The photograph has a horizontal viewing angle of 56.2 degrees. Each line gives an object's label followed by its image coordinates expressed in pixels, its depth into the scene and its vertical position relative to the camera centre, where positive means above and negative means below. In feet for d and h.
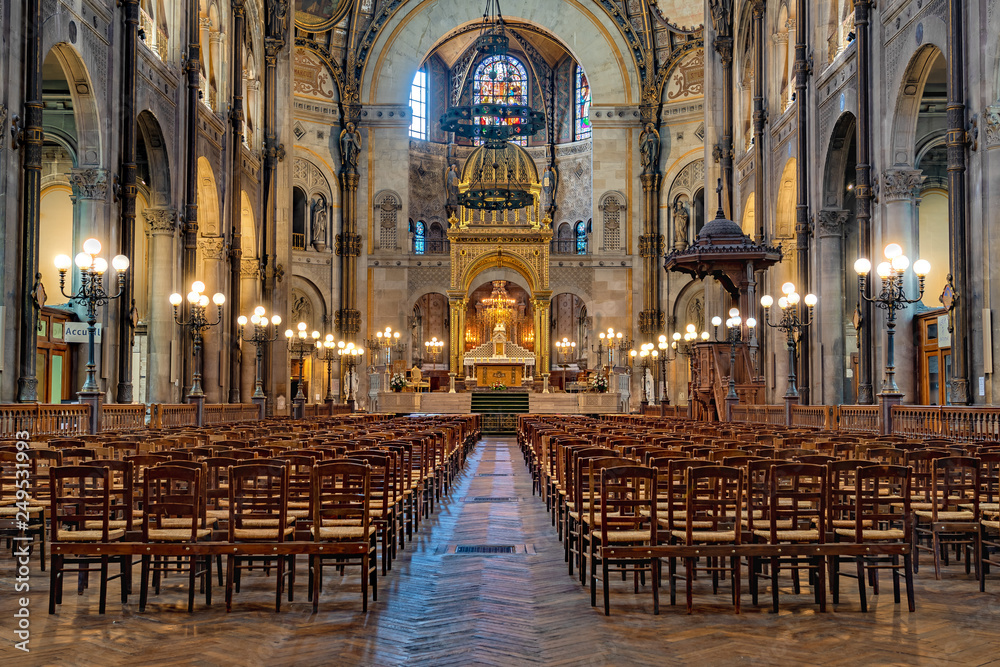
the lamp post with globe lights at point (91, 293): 60.08 +6.62
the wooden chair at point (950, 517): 28.91 -4.09
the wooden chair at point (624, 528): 24.73 -4.01
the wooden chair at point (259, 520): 24.77 -3.82
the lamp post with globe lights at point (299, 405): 116.16 -1.63
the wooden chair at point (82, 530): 24.31 -3.82
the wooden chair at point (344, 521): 25.09 -3.87
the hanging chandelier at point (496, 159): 122.11 +35.33
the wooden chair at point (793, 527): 25.05 -3.81
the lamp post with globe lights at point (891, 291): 60.34 +6.54
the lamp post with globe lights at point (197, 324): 82.43 +6.25
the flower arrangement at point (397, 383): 152.25 +1.39
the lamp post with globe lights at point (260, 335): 105.79 +7.86
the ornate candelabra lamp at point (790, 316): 82.43 +7.13
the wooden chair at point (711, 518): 24.63 -3.77
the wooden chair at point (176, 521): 24.67 -3.64
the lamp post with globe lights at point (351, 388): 159.80 +0.56
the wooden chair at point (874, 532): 24.89 -3.96
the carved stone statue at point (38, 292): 65.36 +7.11
